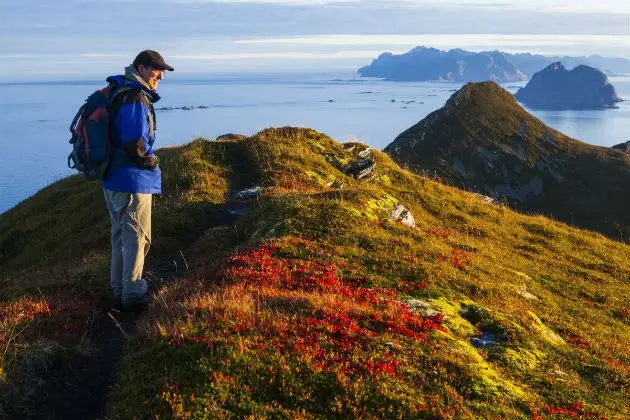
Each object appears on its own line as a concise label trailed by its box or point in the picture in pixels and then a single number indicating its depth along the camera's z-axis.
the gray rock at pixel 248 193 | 23.50
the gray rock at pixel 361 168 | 31.59
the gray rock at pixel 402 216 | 21.80
